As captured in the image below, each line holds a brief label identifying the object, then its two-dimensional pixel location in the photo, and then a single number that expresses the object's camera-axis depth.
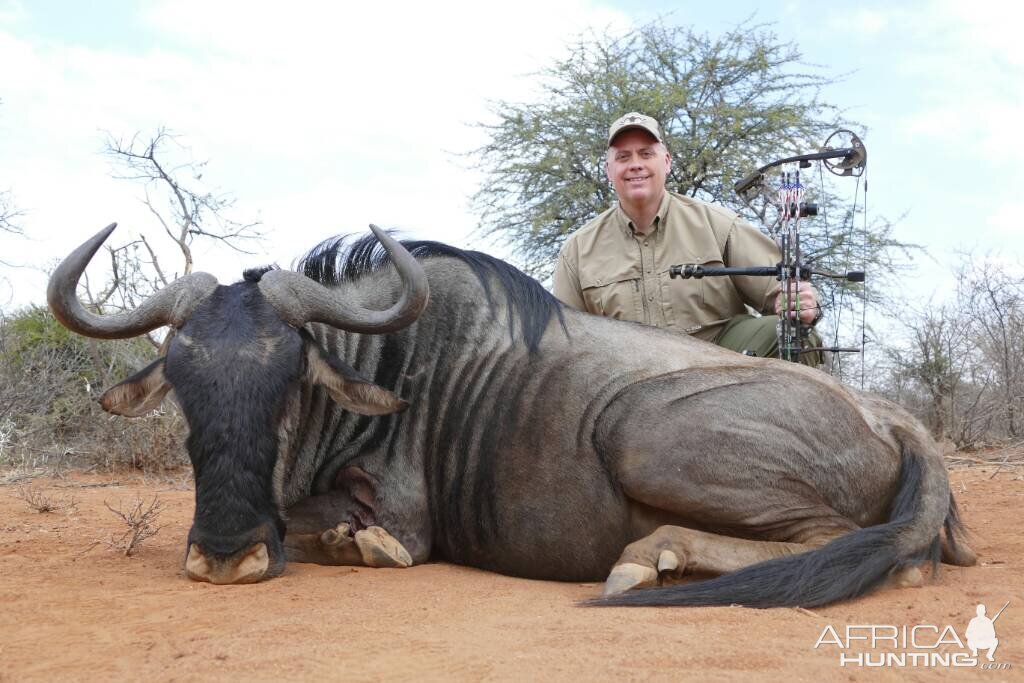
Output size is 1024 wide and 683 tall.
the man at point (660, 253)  6.79
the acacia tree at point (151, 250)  10.03
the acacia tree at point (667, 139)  15.71
